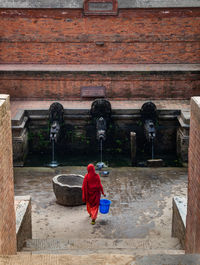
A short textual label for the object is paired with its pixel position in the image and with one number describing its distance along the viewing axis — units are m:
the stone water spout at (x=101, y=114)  14.32
